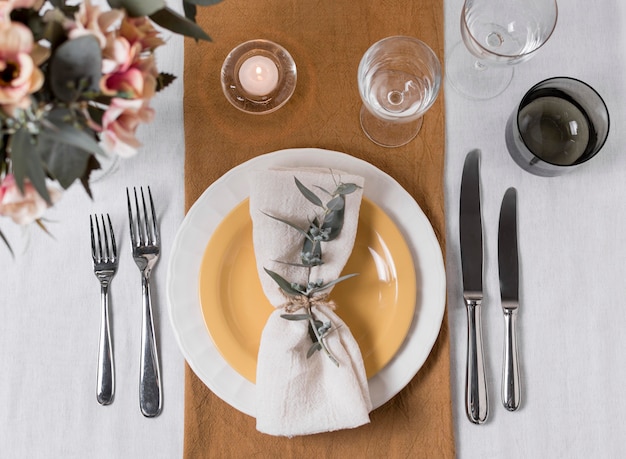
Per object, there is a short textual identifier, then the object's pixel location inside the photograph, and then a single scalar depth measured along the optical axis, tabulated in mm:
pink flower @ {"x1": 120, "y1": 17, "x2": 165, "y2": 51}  422
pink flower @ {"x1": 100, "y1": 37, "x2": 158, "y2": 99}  408
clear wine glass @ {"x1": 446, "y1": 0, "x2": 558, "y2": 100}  675
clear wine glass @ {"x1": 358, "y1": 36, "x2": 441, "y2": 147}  681
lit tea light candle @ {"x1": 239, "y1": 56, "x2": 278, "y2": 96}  691
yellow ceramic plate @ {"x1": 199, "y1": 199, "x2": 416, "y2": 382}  676
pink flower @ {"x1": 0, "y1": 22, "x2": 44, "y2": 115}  377
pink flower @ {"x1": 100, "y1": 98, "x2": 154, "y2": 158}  408
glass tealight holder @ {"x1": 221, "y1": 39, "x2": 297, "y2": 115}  709
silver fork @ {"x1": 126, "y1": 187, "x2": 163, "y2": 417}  695
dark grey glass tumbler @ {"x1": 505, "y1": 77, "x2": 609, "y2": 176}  694
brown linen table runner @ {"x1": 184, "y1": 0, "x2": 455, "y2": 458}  696
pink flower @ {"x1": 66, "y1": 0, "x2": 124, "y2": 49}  404
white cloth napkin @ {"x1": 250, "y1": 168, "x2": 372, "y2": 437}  625
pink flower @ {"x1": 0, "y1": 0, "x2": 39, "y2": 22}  389
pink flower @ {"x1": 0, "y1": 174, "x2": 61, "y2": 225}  423
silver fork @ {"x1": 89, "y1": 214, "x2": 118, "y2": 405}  696
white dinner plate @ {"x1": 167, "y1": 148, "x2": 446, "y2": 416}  675
